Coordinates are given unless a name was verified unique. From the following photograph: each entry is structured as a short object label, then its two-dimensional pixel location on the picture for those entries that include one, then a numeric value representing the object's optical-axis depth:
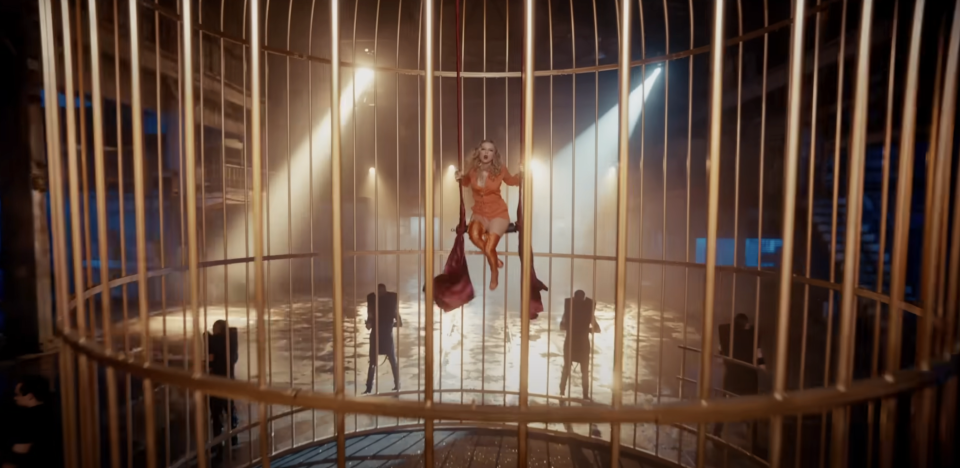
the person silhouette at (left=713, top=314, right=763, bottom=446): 3.17
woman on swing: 2.76
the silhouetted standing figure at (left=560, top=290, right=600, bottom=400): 3.83
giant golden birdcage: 0.94
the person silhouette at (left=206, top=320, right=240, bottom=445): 3.15
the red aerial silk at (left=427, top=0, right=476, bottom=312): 2.60
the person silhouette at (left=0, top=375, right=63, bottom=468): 2.21
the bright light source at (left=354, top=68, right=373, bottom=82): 9.84
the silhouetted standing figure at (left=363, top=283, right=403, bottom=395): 4.00
